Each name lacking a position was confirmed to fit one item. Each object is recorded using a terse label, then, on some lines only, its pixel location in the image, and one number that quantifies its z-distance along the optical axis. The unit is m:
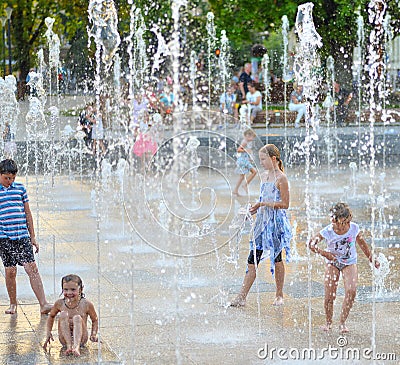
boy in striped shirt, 14.06
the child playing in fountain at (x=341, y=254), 12.75
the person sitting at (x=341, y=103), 52.87
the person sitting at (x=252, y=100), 48.60
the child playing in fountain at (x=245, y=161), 14.62
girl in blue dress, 14.36
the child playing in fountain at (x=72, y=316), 12.06
